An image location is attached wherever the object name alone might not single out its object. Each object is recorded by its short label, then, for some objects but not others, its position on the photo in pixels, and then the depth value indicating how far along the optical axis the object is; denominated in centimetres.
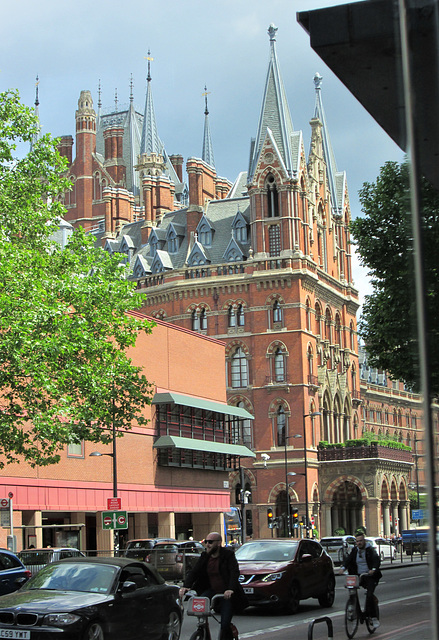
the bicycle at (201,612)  971
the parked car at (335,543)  4806
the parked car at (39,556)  2728
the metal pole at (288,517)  6252
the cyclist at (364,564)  1488
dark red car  1856
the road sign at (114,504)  3525
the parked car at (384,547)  5027
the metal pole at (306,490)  6311
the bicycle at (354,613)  1399
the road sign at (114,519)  3412
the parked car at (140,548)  3078
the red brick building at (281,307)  7106
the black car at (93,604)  1149
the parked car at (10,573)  1915
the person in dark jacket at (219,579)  1070
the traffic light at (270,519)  6003
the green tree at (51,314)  2634
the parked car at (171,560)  3073
